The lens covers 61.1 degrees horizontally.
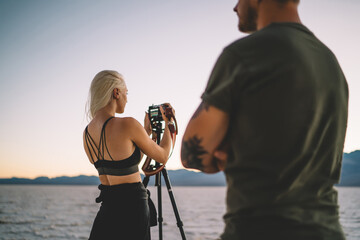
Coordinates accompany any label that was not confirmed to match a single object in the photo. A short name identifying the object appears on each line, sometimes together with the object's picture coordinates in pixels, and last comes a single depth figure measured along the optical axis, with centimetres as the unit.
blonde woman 262
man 87
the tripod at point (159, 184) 301
